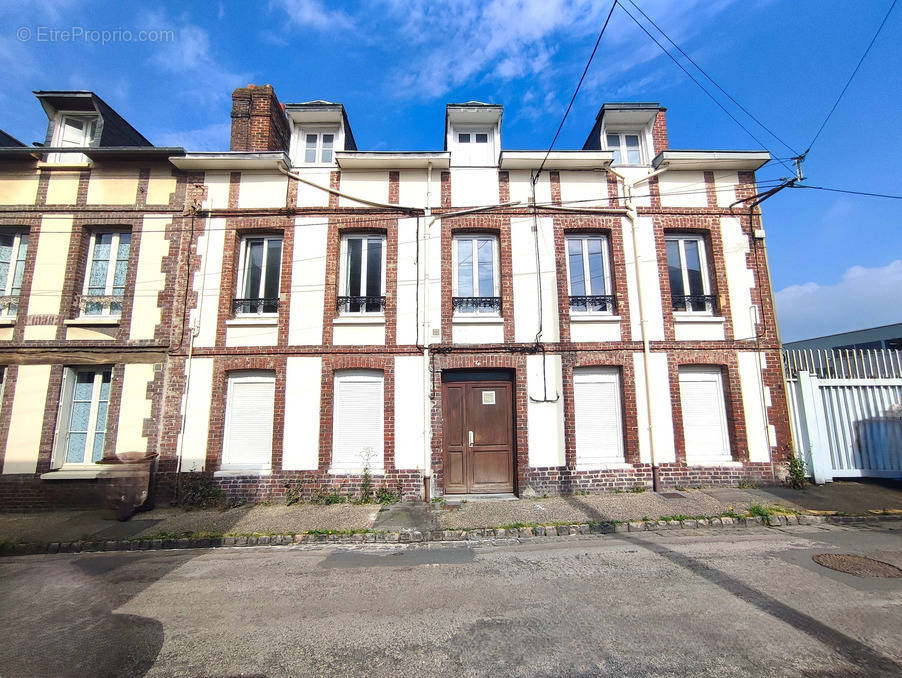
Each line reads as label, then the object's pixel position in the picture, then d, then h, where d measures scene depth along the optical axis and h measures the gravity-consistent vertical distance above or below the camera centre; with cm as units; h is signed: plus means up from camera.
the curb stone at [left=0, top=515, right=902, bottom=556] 606 -176
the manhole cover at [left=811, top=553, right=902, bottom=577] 450 -172
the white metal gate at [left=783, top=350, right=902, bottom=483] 816 +2
